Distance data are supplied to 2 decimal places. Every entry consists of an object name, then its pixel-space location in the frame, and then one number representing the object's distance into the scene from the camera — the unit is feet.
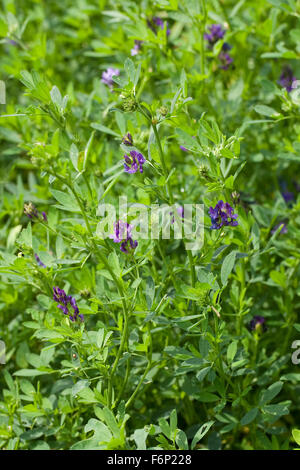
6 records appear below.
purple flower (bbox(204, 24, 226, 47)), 6.81
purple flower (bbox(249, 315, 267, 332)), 5.70
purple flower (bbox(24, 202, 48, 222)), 4.85
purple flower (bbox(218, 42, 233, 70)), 6.96
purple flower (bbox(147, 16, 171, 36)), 6.70
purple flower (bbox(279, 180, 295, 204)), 7.02
